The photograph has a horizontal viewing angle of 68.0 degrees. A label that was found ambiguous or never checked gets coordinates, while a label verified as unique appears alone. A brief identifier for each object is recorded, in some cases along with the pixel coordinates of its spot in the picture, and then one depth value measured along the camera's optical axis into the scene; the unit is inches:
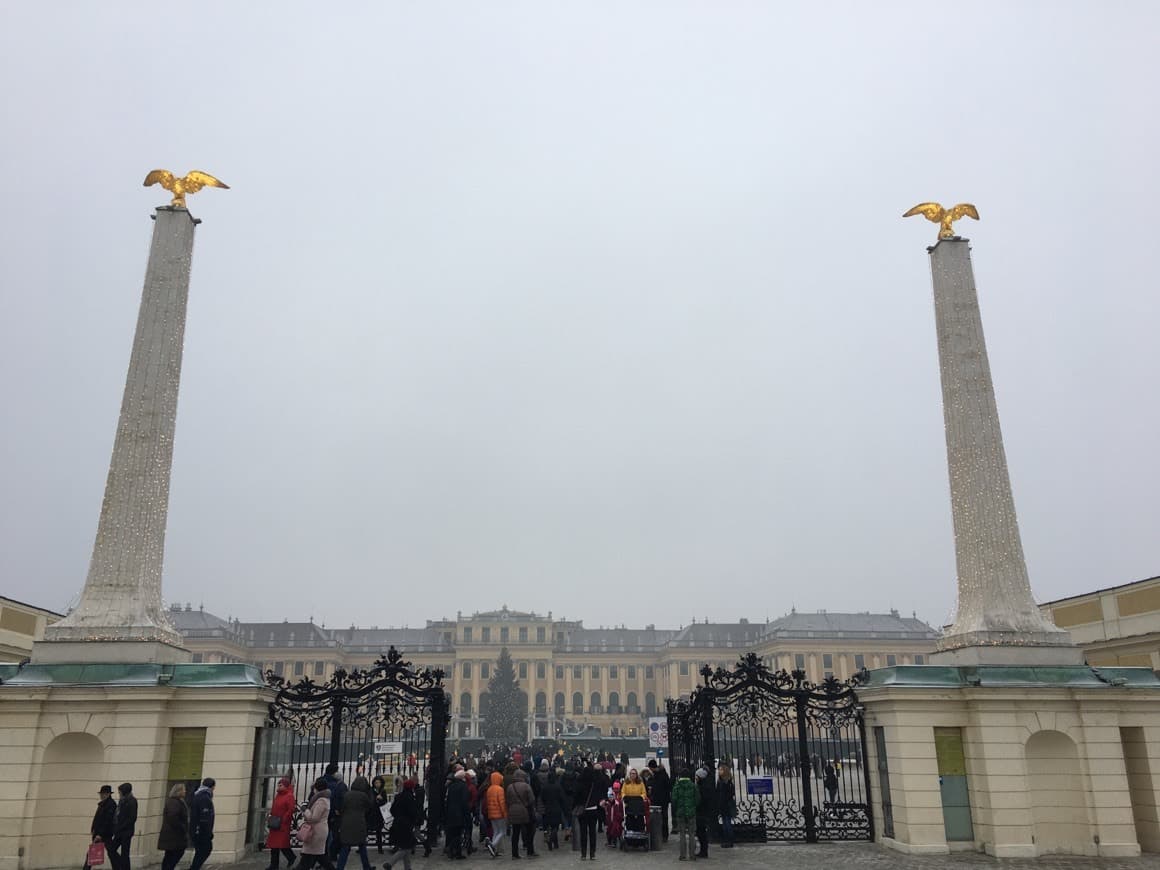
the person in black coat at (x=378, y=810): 589.6
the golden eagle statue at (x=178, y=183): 726.5
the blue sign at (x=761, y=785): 695.7
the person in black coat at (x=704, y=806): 634.2
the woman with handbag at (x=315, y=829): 513.0
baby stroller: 674.8
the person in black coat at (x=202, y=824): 510.0
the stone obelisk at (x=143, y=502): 619.5
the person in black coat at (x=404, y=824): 571.8
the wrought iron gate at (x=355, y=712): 660.1
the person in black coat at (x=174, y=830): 487.5
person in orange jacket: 645.3
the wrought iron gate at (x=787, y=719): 682.8
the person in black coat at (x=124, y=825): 492.1
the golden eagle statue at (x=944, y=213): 759.1
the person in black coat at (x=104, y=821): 487.1
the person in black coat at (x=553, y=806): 711.7
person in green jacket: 614.9
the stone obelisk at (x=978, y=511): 652.7
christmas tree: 2910.9
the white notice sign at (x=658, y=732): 1018.6
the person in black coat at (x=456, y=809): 634.2
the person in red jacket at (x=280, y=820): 544.7
